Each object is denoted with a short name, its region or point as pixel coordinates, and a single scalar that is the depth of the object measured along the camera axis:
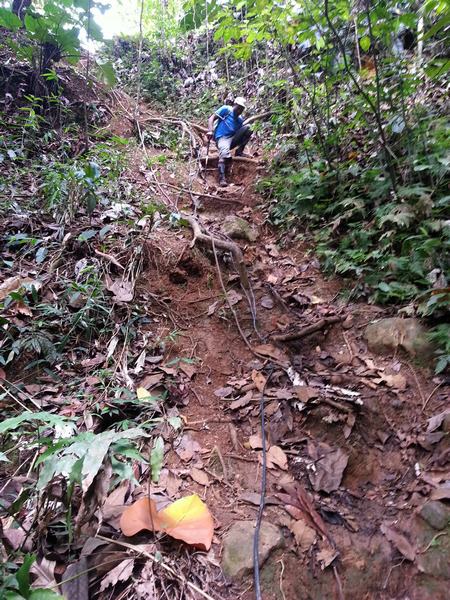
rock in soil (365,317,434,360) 2.71
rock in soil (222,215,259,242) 4.59
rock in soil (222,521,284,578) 1.71
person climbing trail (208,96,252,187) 6.76
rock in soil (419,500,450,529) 1.89
